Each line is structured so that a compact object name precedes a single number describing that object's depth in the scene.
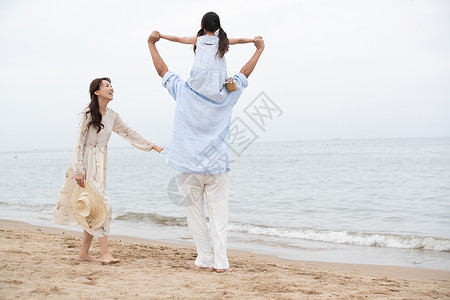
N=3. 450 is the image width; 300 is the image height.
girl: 3.81
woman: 4.20
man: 3.89
